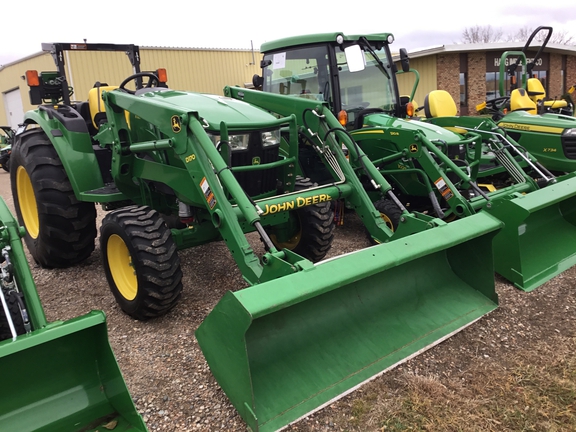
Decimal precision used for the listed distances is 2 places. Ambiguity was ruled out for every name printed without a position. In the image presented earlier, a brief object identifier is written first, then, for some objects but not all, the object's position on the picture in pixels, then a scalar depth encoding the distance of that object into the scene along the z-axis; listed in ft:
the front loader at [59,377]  6.55
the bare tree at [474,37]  136.87
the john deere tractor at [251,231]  7.86
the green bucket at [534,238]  11.88
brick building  61.21
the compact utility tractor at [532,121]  20.89
